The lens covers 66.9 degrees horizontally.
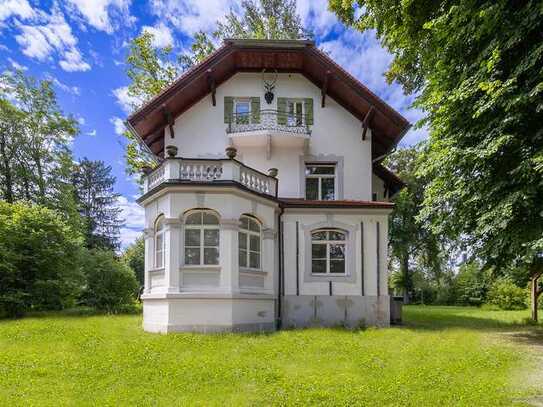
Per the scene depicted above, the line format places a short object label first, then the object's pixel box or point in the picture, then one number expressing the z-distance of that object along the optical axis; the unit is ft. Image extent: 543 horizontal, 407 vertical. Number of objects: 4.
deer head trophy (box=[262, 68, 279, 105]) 56.34
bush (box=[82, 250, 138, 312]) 64.13
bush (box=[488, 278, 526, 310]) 100.27
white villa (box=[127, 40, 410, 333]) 42.01
